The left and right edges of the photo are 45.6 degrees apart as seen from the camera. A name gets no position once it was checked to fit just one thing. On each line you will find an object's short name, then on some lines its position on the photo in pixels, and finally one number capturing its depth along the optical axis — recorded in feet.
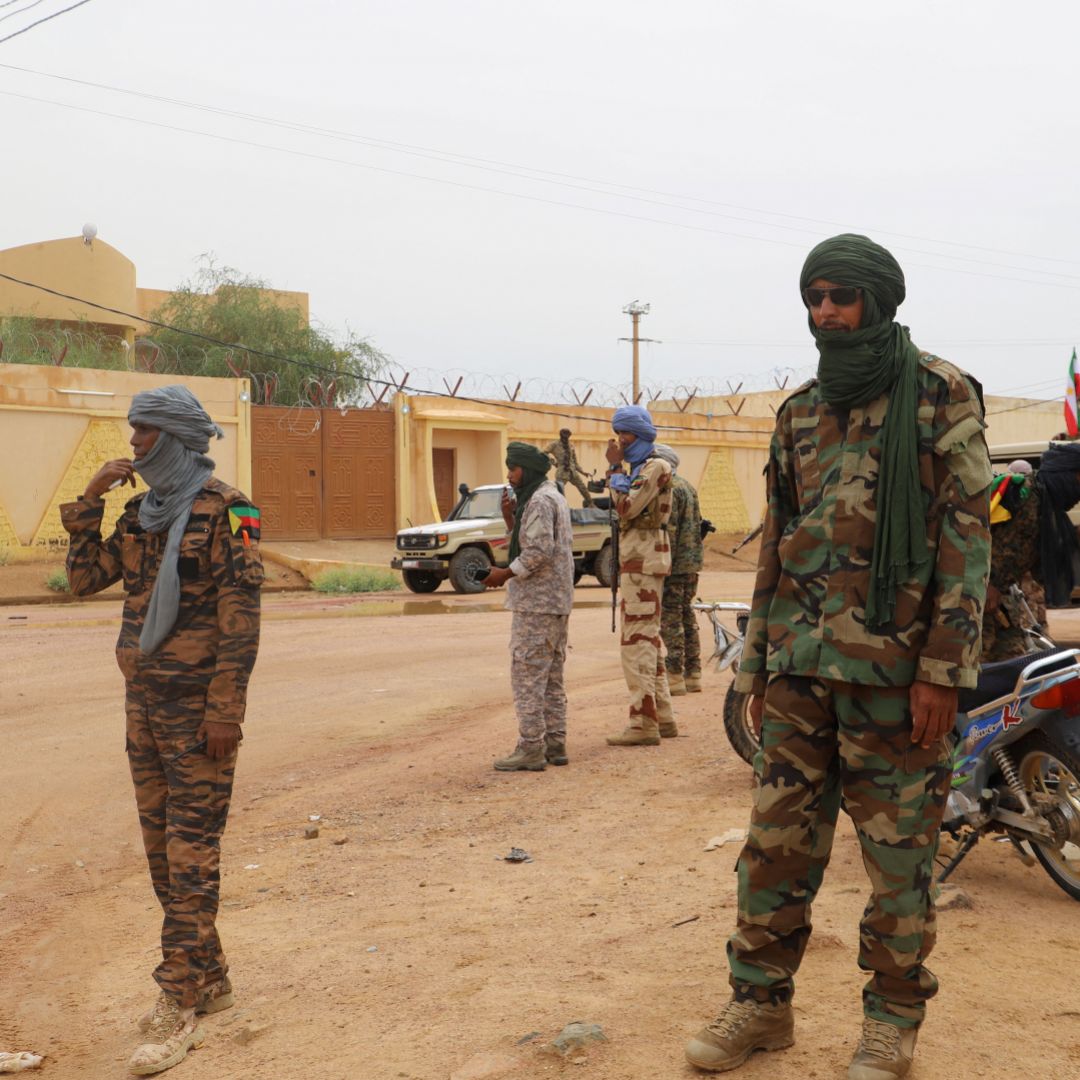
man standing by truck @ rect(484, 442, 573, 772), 21.86
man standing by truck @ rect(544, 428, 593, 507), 71.97
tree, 105.40
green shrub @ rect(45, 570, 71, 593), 67.36
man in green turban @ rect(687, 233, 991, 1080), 9.09
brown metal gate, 84.84
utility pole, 129.40
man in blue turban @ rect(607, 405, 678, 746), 22.98
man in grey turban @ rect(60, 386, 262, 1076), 11.64
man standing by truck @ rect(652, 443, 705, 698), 27.84
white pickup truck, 61.98
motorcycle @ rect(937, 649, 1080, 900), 13.25
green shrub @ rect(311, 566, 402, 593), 67.56
